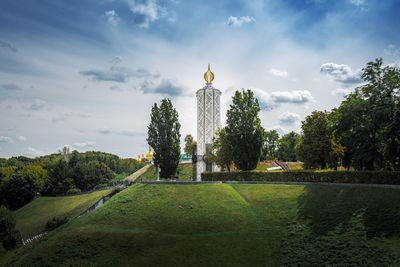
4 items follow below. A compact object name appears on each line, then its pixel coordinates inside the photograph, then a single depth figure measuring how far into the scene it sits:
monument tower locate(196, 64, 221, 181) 57.69
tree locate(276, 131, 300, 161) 82.19
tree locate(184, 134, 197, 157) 74.66
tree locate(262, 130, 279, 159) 84.11
